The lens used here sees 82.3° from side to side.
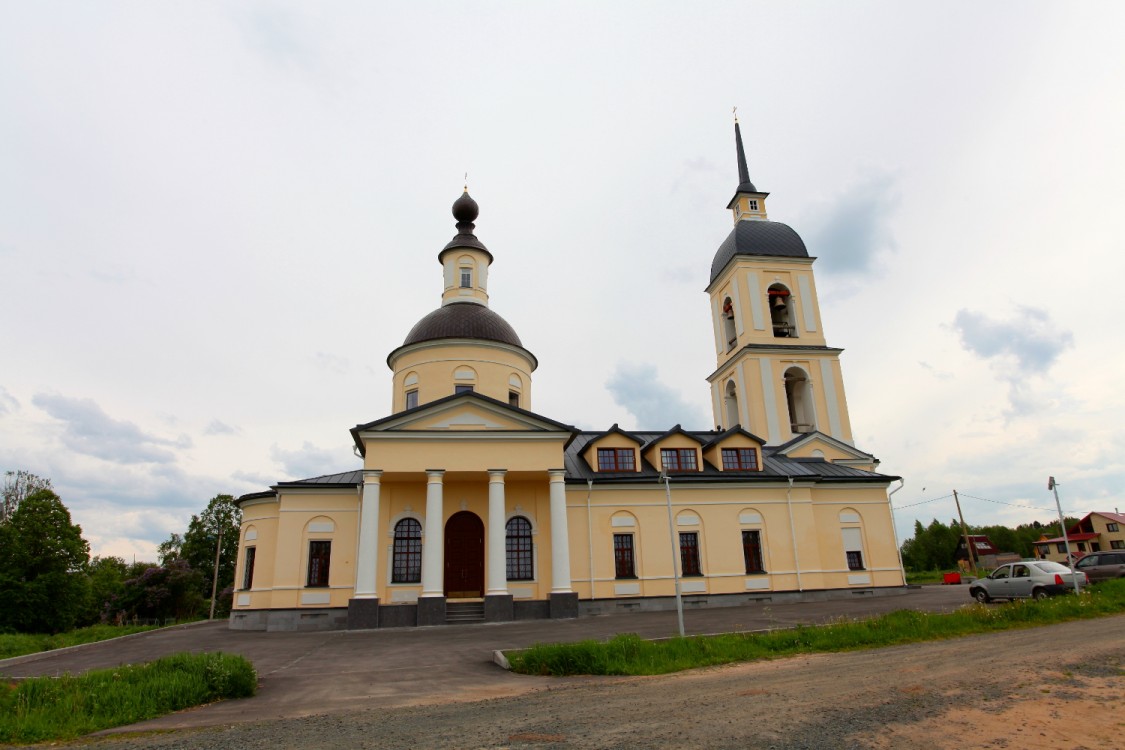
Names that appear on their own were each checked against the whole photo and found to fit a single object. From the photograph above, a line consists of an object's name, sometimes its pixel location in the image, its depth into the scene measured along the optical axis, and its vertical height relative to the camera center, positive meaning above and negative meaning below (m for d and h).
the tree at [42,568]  30.03 +0.93
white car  18.22 -0.86
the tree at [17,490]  43.78 +6.51
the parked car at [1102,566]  23.27 -0.63
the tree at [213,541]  47.97 +2.91
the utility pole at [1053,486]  19.97 +1.91
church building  22.80 +2.03
